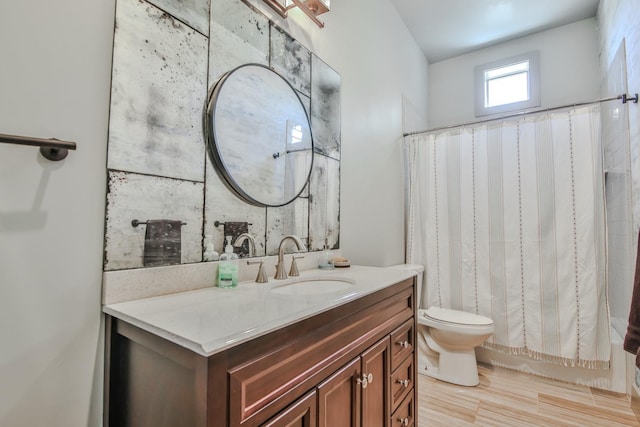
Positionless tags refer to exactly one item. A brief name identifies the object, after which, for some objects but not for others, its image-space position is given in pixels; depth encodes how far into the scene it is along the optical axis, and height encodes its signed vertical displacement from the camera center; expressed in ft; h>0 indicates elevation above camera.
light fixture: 4.63 +3.45
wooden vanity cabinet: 2.10 -1.25
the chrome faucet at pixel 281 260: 4.37 -0.46
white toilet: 6.75 -2.67
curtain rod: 5.76 +2.70
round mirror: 3.94 +1.34
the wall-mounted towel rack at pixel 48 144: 2.26 +0.64
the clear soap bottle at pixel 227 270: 3.70 -0.52
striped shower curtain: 6.61 +0.03
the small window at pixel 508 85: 9.65 +4.76
